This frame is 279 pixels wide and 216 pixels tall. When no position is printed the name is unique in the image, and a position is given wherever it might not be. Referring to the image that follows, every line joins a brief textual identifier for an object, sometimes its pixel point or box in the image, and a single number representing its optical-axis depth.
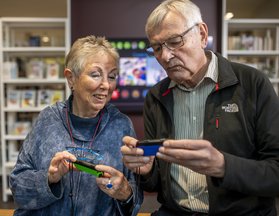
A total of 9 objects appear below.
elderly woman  1.39
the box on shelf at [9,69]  4.02
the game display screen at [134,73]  4.18
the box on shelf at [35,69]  4.09
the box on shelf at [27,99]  4.11
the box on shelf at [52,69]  4.10
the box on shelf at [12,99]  4.08
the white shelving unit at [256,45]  4.18
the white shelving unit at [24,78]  4.02
